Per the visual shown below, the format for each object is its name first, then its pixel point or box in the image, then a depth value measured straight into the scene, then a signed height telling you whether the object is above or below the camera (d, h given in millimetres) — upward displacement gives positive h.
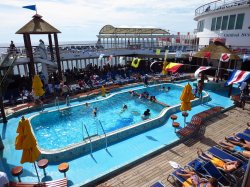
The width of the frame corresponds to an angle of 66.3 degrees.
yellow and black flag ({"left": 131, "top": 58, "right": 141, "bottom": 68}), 20053 -2078
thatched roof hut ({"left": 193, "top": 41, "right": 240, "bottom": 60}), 17088 -751
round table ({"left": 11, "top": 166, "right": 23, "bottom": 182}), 7218 -4745
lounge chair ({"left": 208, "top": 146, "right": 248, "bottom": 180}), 7309 -4642
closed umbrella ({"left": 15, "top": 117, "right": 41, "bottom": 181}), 6931 -3544
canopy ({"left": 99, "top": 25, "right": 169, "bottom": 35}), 28378 +1763
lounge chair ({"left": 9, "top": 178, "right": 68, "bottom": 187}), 6821 -4978
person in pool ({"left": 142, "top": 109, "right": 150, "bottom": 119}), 14070 -5207
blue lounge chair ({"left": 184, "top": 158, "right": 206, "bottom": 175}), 7222 -4684
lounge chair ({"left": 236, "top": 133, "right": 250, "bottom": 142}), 9327 -4519
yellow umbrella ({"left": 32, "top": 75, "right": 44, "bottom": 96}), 12797 -2875
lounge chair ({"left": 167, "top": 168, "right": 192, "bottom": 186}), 6963 -4862
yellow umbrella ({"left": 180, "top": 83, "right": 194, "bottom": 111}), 10871 -3112
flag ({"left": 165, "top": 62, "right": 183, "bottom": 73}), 15086 -1932
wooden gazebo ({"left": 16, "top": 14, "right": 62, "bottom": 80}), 16584 +994
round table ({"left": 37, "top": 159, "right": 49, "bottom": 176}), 7561 -4696
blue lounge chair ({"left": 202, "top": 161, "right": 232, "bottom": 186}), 6926 -4632
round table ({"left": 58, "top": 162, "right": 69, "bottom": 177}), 7356 -4721
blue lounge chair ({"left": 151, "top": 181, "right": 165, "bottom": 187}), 6732 -4869
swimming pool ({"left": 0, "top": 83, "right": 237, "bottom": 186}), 8019 -5313
